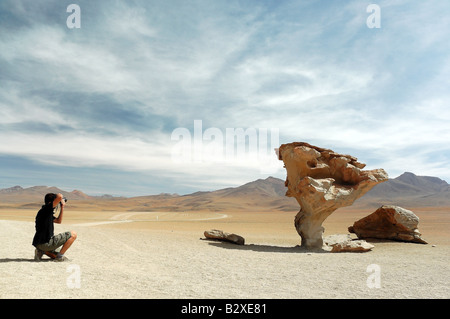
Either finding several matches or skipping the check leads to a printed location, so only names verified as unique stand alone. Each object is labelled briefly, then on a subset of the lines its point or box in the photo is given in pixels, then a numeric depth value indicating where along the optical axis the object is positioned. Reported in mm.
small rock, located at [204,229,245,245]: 17641
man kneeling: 8656
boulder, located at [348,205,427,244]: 18781
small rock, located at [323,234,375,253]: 14797
